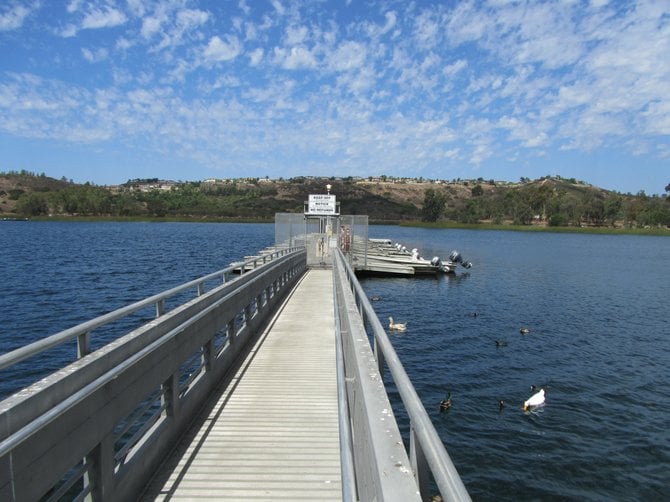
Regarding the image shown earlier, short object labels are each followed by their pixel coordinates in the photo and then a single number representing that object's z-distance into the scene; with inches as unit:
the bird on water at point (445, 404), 503.5
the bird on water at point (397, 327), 834.2
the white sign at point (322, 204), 1214.9
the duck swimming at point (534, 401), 518.6
